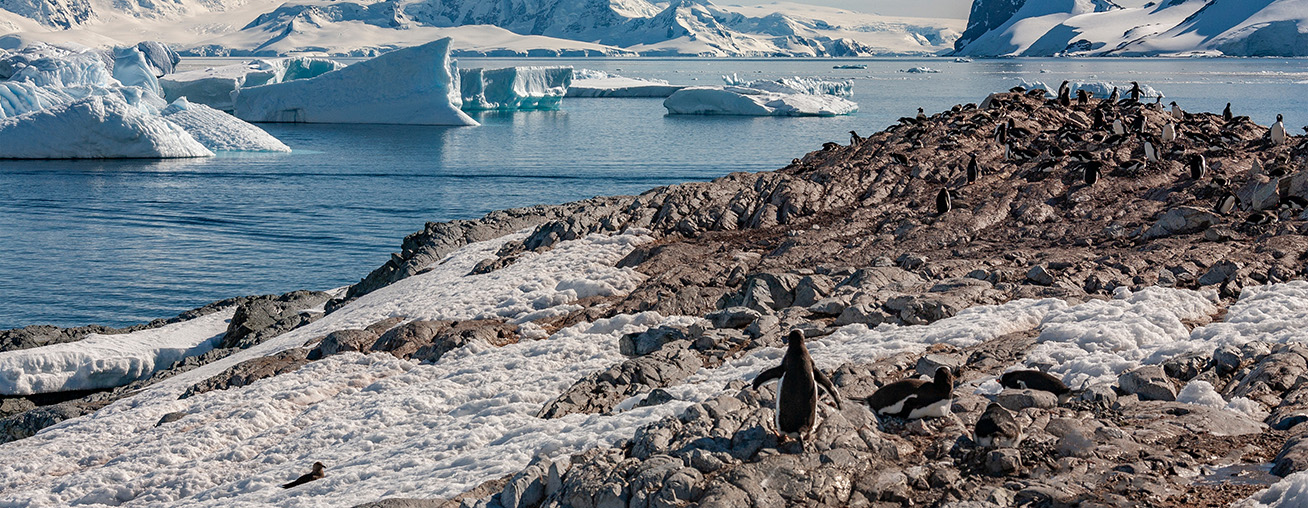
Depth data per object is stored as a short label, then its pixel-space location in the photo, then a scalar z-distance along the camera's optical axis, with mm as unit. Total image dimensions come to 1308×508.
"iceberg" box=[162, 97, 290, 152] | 57219
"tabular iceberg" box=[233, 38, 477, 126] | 68625
